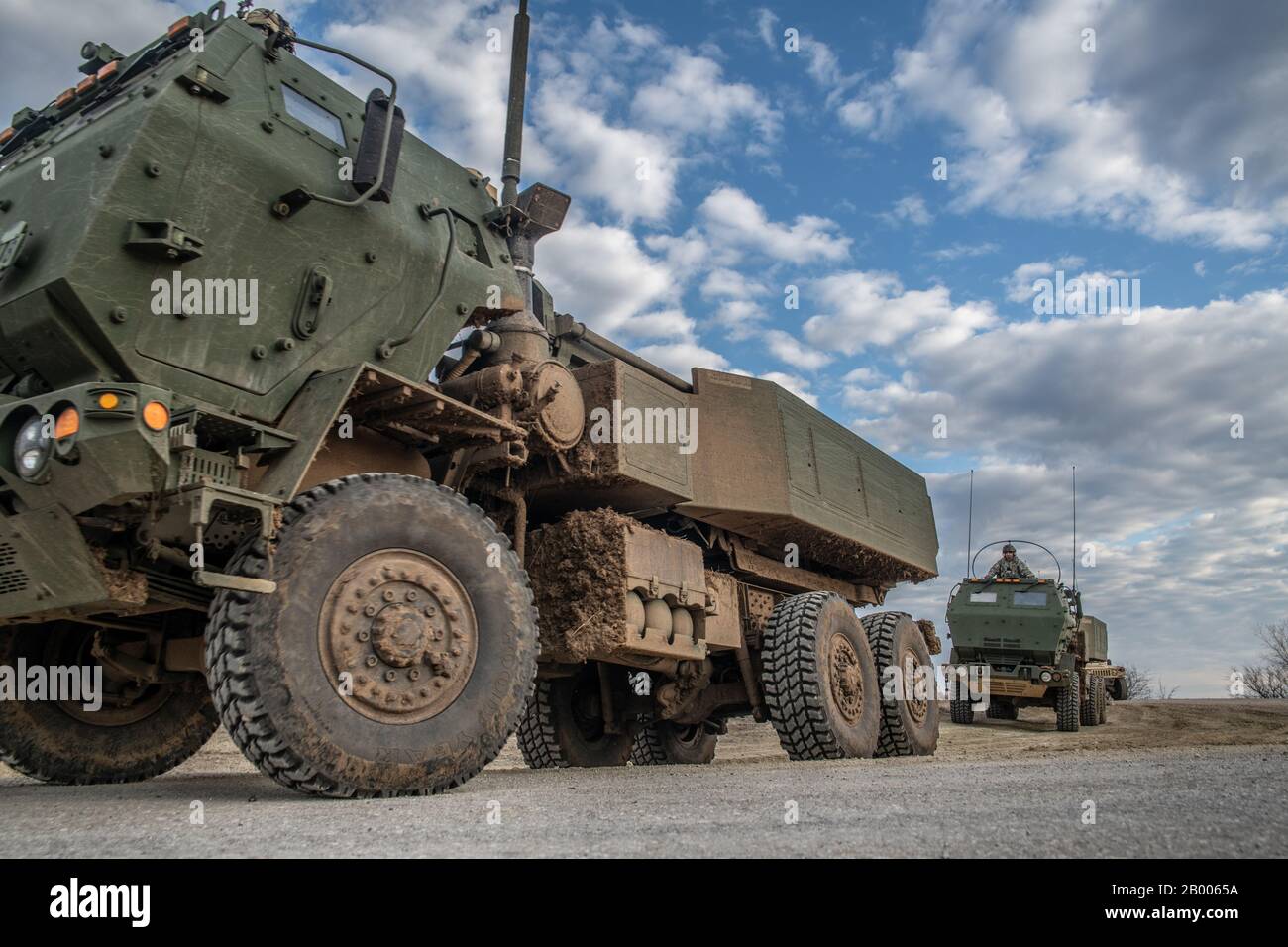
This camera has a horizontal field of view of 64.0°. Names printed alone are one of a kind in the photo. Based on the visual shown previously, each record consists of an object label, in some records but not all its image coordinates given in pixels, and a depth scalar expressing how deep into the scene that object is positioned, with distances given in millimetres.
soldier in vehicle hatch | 19891
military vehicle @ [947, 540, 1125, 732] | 18328
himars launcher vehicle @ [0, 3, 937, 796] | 3922
